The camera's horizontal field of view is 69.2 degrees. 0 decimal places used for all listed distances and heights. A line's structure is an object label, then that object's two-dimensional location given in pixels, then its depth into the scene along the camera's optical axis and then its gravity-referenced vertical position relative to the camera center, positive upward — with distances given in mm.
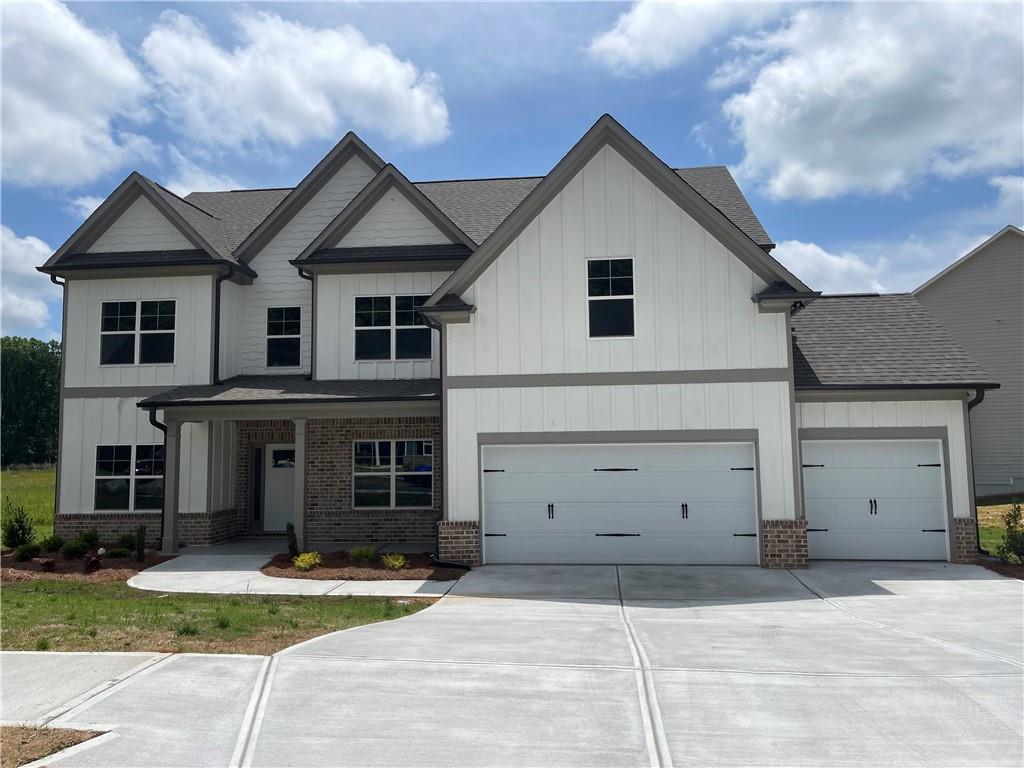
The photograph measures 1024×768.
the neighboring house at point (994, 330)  25906 +4567
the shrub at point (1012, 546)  13492 -1616
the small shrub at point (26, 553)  14945 -1656
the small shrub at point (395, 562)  13305 -1717
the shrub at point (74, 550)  15078 -1628
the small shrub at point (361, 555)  14023 -1667
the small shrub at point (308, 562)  13570 -1735
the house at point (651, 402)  13586 +1180
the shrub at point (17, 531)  16250 -1319
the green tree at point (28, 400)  67750 +6885
